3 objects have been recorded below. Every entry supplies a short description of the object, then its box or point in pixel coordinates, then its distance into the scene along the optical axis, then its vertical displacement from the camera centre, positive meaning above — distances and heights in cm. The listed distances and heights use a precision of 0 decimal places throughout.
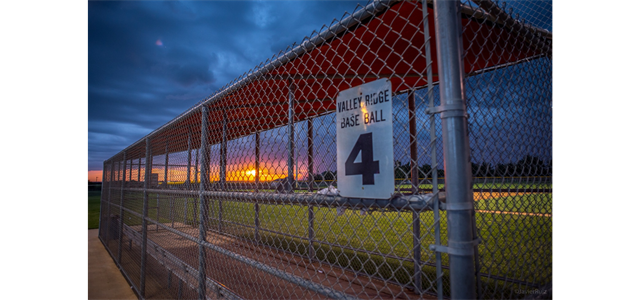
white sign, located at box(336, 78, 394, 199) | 139 +15
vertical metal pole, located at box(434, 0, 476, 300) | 116 +4
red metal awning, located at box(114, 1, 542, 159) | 242 +144
